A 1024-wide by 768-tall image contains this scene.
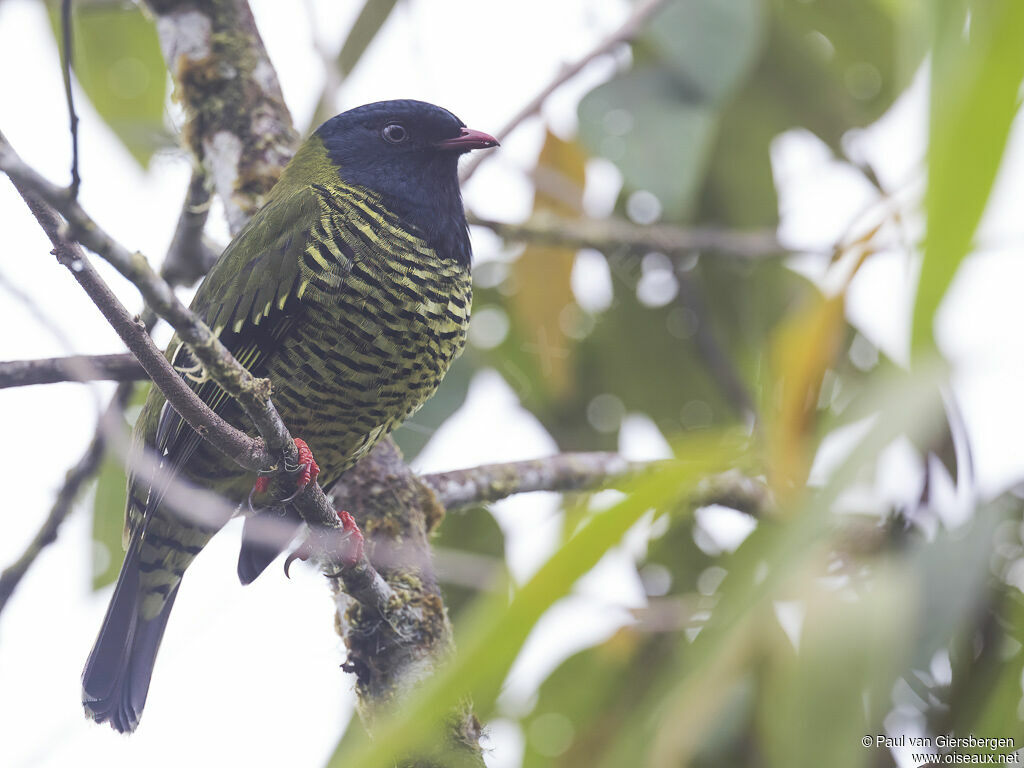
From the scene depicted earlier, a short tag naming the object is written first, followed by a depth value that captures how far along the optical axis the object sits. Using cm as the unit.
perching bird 630
